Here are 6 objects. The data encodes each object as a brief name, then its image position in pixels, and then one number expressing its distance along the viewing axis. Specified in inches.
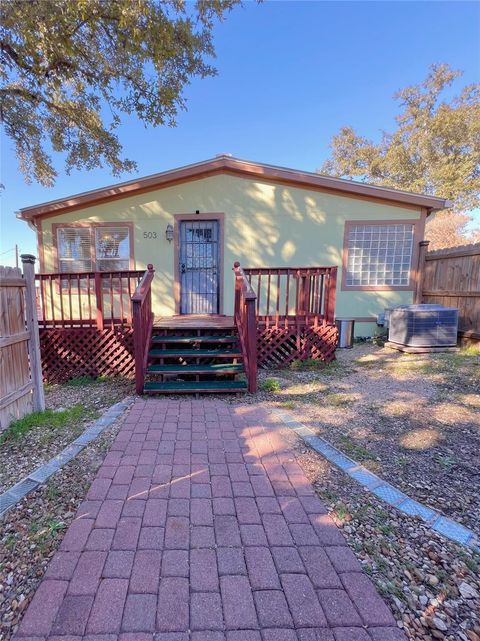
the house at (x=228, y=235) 265.1
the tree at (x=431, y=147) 605.0
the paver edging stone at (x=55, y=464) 76.7
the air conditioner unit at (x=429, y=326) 222.7
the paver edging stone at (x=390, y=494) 65.8
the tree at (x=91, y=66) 171.8
